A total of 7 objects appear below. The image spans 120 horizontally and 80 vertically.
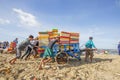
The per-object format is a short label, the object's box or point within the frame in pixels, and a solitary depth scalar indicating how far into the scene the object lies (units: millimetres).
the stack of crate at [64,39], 4305
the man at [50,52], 3905
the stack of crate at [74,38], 4630
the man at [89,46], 4975
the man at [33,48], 4838
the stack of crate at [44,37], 4789
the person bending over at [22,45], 4288
